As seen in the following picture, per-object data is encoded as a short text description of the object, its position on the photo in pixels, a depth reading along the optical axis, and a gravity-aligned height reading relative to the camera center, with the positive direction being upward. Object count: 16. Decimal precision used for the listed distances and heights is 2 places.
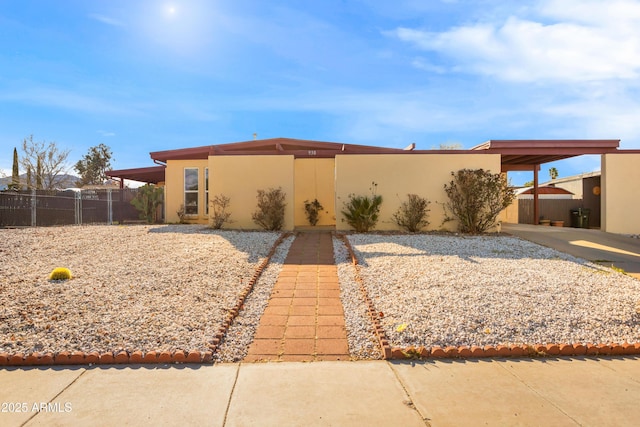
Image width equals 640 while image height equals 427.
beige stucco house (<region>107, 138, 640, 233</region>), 11.65 +1.36
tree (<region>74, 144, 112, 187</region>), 44.16 +5.55
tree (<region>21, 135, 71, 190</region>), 29.21 +4.03
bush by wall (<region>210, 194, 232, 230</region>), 12.02 +0.06
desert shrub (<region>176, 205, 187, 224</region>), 14.68 -0.13
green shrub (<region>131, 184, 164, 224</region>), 15.59 +0.43
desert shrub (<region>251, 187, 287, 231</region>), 11.63 +0.06
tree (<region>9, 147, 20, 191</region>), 25.99 +2.79
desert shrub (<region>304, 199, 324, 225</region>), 13.68 +0.08
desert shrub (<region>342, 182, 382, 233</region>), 11.05 -0.01
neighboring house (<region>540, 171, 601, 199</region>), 16.48 +1.60
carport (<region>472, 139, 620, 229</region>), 11.66 +2.06
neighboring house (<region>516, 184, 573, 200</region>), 20.19 +1.08
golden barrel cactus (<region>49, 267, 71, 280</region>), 5.86 -0.97
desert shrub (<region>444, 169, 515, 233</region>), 11.09 +0.47
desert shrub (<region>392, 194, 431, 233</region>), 11.39 -0.04
